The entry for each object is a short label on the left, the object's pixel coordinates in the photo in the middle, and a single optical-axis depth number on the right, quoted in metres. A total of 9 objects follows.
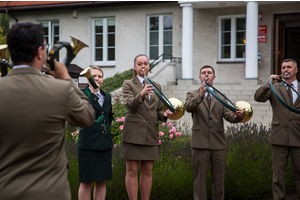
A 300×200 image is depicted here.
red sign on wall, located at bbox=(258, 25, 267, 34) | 16.20
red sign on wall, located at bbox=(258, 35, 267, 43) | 16.19
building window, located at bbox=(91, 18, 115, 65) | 18.97
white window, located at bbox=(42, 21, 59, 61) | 19.86
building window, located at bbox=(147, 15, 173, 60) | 17.81
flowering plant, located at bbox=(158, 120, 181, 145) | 7.14
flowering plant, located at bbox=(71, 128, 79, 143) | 8.06
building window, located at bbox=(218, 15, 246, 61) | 16.75
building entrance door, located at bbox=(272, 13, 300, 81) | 15.90
